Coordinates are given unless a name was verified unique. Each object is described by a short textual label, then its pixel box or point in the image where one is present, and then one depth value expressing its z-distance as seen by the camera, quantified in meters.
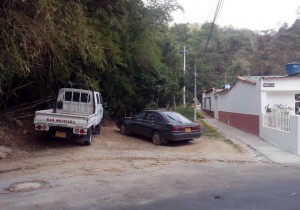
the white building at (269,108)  8.74
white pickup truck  7.77
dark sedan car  8.90
